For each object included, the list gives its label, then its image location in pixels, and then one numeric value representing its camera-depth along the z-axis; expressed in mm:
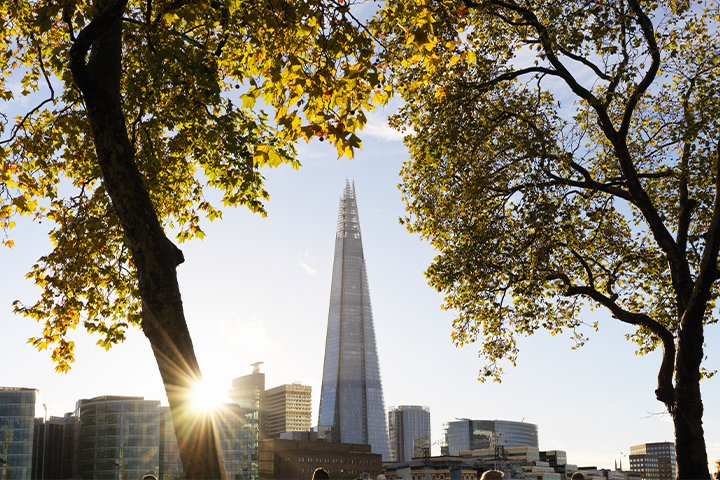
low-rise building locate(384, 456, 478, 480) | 105375
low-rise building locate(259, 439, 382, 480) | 129250
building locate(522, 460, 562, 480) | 157000
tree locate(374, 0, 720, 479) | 12805
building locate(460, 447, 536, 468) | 193575
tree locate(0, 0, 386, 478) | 6680
